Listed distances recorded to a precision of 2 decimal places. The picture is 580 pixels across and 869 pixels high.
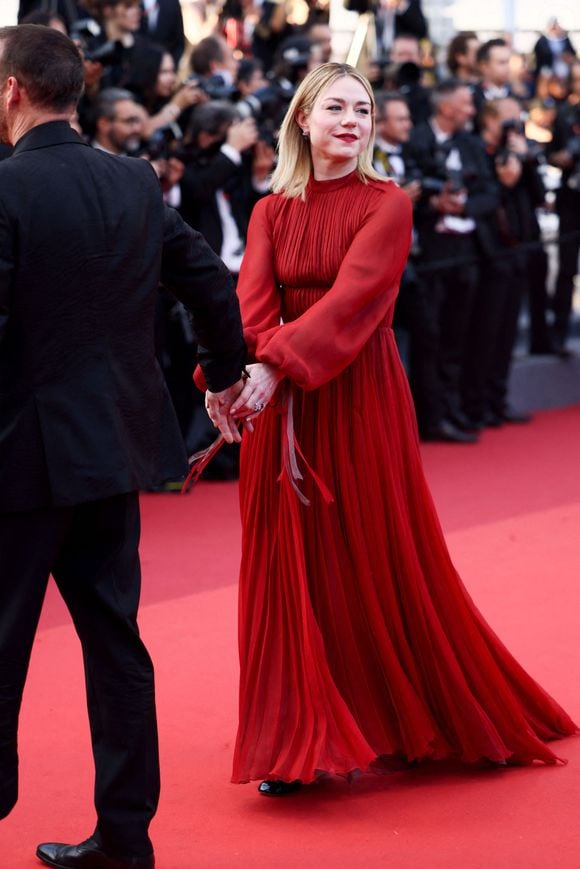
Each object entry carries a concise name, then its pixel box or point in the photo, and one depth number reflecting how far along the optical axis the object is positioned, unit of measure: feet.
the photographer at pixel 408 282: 37.20
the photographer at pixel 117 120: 31.79
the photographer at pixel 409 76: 42.99
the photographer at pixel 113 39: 33.89
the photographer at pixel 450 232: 39.53
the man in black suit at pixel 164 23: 40.33
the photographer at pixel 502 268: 41.87
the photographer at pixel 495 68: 45.12
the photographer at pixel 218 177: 33.82
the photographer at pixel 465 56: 46.27
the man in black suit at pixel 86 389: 13.34
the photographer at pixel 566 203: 46.12
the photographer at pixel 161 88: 34.84
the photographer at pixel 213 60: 37.33
